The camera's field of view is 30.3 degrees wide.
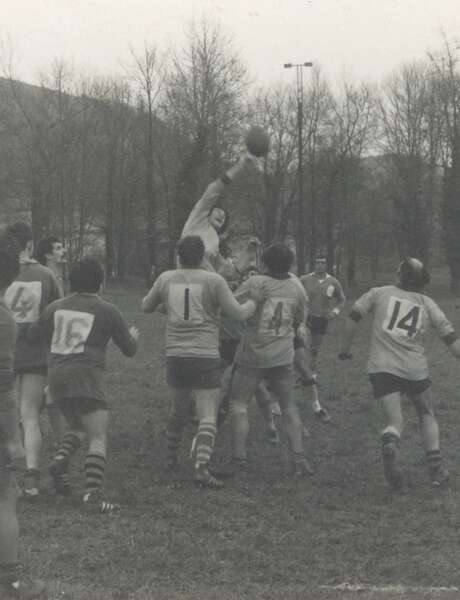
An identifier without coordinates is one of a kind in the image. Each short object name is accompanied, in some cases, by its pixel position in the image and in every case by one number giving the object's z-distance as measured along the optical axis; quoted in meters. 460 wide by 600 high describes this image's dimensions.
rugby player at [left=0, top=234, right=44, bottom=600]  4.18
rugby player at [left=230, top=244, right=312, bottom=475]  7.32
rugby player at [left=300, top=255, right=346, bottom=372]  14.27
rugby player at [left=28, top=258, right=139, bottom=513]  5.89
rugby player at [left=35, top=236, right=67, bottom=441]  7.26
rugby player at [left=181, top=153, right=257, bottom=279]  7.26
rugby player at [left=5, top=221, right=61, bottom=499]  6.54
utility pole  45.91
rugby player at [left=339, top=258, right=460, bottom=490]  6.93
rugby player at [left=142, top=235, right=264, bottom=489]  6.71
